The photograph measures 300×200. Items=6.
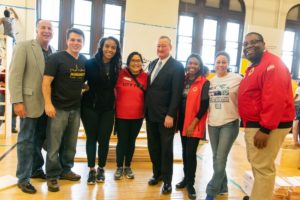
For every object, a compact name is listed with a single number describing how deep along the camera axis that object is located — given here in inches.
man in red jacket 67.9
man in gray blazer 91.2
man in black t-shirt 92.8
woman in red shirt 106.1
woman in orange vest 96.0
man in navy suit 98.0
